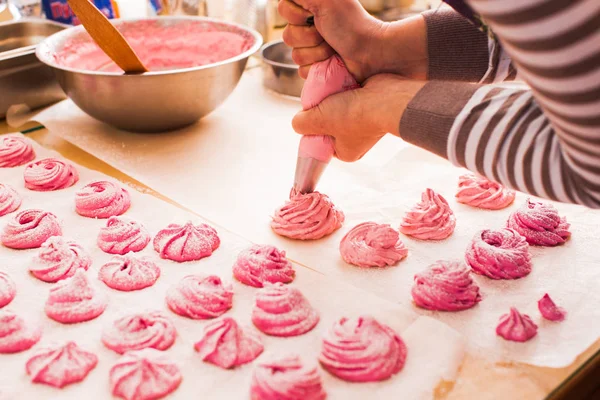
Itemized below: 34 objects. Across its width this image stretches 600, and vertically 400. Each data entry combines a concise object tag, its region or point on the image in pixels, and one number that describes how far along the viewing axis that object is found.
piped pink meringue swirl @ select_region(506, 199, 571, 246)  0.87
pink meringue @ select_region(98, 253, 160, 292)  0.82
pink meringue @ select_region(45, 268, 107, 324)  0.78
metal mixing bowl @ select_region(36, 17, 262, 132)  1.01
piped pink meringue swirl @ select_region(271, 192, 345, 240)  0.89
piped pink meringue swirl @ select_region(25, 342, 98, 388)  0.72
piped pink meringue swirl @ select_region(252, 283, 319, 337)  0.77
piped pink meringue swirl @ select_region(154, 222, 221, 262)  0.85
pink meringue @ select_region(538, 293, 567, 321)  0.77
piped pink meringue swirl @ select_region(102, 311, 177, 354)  0.75
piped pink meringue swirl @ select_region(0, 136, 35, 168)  1.01
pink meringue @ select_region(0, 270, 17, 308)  0.80
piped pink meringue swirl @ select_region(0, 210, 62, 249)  0.87
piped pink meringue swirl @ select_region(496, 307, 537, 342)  0.75
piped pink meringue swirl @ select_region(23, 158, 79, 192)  0.96
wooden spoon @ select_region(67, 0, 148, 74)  0.97
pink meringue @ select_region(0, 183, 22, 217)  0.92
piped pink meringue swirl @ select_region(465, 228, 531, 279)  0.83
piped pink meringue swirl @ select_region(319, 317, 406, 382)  0.72
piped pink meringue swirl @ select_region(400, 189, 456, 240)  0.89
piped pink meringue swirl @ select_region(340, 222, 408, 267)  0.85
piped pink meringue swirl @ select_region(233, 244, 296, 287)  0.82
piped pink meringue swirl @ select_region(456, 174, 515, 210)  0.94
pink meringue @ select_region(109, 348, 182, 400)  0.71
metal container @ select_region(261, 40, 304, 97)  1.19
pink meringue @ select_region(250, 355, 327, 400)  0.70
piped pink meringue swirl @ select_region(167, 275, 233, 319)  0.79
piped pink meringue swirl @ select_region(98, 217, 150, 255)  0.86
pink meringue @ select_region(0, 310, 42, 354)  0.75
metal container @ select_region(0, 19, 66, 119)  1.08
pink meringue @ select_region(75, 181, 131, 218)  0.92
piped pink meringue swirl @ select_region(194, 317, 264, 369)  0.74
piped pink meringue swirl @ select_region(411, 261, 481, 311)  0.79
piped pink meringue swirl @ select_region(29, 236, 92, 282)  0.83
